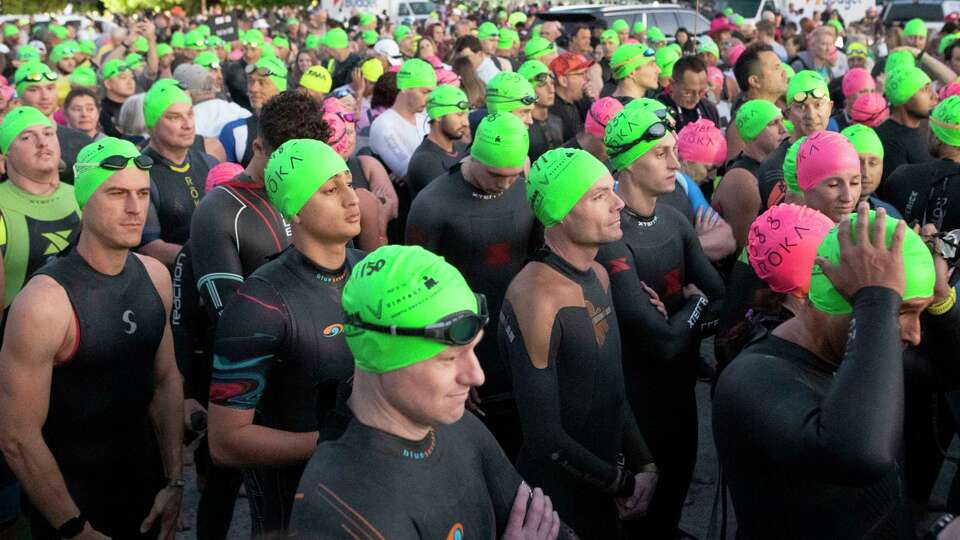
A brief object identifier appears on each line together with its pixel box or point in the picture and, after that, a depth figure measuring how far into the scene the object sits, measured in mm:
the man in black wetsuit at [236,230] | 5082
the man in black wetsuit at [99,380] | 4082
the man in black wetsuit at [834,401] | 2705
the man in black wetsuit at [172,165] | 6844
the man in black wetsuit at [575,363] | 4273
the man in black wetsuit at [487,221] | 6258
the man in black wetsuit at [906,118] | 8320
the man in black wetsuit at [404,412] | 2666
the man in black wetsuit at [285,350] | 3902
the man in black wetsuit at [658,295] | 5195
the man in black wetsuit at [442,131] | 7855
